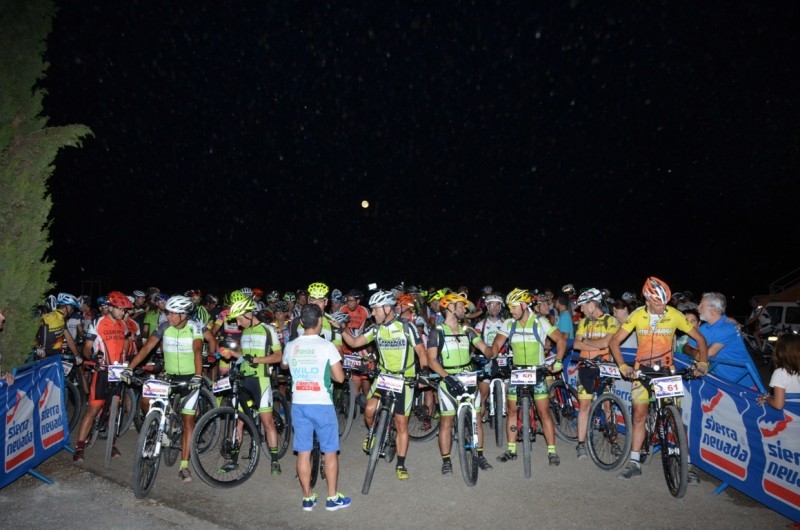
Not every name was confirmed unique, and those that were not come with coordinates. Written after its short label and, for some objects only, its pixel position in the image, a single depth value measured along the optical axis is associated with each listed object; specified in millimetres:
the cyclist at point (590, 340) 7601
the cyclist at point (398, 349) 6727
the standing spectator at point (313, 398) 5656
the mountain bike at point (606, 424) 6904
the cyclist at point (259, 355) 7188
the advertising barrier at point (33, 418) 6070
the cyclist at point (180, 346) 6891
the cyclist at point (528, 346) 7277
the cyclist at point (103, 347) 7586
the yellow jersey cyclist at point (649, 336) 6598
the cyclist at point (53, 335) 9430
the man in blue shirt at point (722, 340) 6695
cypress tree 6738
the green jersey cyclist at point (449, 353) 6785
